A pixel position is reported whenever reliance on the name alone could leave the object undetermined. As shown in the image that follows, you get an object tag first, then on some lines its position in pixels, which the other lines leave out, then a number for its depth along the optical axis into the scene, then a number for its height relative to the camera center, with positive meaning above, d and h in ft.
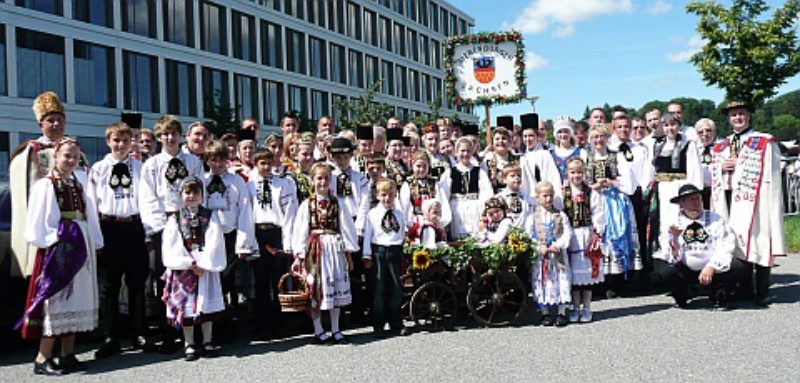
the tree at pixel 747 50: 71.61 +13.24
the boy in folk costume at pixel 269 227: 24.63 -0.71
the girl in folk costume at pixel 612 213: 28.89 -0.78
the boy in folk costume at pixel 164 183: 22.63 +0.79
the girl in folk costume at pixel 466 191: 28.25 +0.25
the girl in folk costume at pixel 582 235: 25.56 -1.43
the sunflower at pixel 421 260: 24.68 -1.97
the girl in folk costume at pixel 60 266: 20.53 -1.44
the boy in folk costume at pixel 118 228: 22.89 -0.51
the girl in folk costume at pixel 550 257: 25.00 -2.11
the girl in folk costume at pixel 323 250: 23.44 -1.46
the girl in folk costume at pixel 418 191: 26.94 +0.33
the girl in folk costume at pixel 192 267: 21.91 -1.70
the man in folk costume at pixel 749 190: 27.66 -0.07
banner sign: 40.73 +7.12
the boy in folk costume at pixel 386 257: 24.39 -1.79
